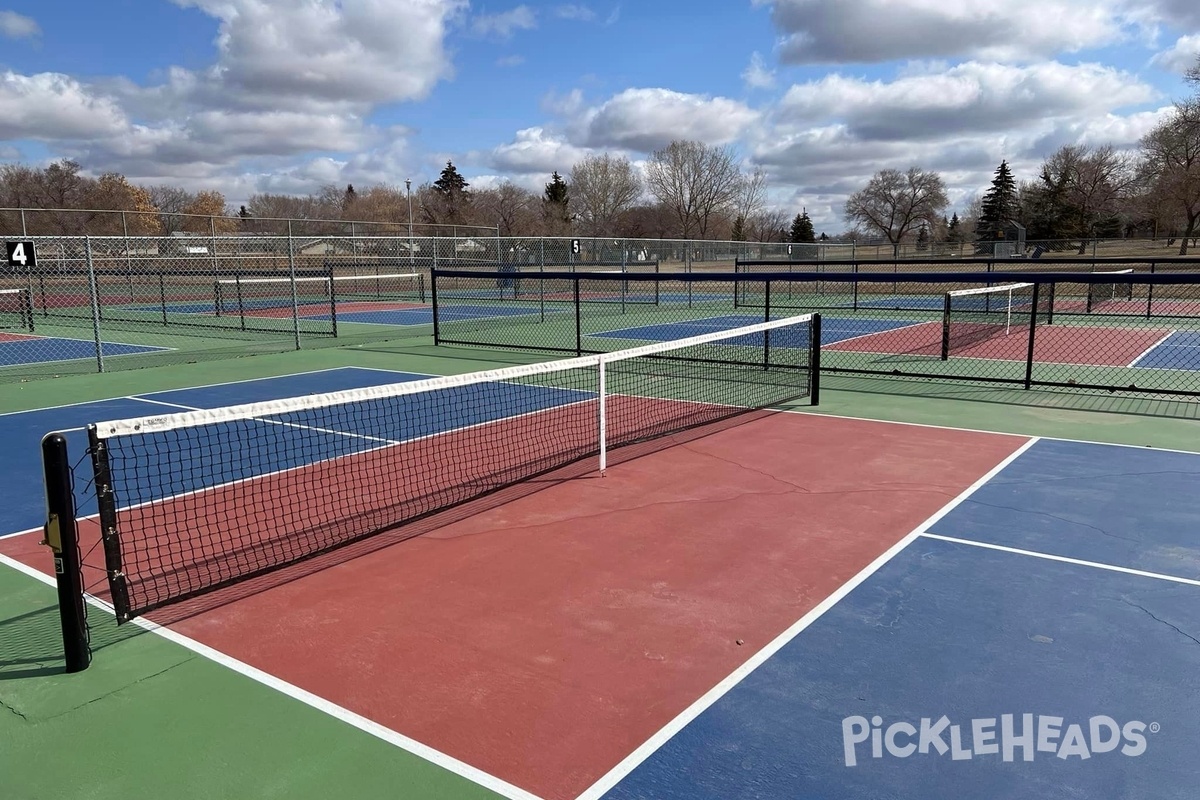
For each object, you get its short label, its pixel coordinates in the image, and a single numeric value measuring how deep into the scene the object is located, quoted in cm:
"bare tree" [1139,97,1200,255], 5222
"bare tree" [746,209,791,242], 9831
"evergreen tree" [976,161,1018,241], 9081
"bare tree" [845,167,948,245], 9081
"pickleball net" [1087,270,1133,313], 3017
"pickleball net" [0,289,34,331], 2403
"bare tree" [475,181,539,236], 8254
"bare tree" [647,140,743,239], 8394
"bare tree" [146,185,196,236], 7648
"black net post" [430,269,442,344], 1967
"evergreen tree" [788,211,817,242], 10281
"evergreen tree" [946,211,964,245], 9812
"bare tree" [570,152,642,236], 8412
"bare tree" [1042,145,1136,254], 7081
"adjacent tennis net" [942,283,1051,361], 1862
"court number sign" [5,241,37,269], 1536
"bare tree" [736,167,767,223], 8525
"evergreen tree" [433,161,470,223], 7925
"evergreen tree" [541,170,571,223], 8538
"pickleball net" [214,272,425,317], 3066
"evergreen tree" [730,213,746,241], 8996
